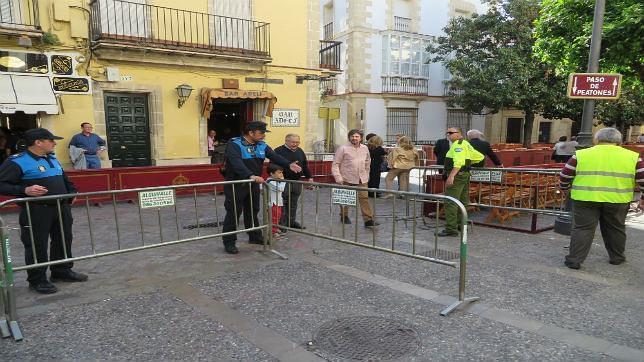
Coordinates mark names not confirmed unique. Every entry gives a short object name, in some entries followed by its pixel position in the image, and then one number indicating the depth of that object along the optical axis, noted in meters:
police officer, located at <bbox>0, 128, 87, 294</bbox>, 4.34
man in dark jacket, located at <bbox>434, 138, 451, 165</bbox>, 9.41
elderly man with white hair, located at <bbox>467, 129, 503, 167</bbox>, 7.77
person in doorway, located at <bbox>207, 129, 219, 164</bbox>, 13.97
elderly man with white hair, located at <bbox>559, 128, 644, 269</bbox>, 5.00
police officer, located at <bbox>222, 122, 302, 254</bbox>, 5.85
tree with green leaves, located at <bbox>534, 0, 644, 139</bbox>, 8.53
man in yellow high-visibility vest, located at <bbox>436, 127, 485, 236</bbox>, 6.59
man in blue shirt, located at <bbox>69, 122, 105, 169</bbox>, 10.79
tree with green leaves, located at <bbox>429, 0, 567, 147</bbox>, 19.86
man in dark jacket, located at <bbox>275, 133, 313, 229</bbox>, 7.05
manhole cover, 3.40
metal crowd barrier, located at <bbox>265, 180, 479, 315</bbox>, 4.16
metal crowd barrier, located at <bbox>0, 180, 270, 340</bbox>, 3.73
